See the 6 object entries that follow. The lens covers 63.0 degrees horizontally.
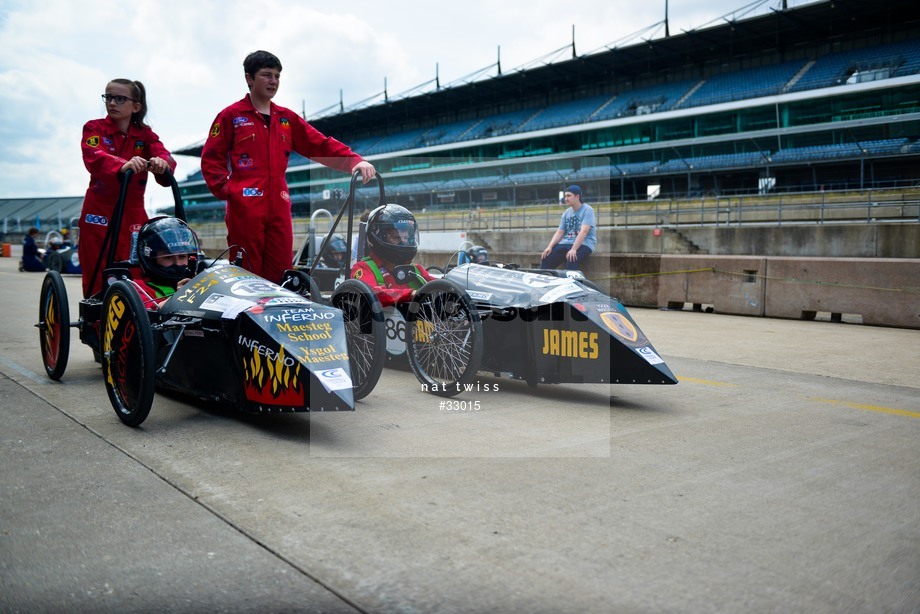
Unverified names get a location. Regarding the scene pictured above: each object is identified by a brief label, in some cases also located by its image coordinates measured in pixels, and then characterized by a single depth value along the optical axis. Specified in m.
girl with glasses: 5.71
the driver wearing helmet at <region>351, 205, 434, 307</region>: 5.52
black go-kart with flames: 3.69
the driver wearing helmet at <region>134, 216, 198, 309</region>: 5.05
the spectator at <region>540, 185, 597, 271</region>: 8.17
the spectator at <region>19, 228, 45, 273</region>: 23.17
